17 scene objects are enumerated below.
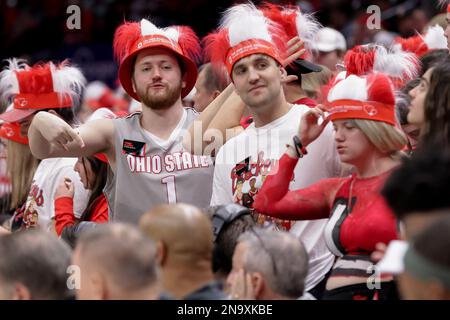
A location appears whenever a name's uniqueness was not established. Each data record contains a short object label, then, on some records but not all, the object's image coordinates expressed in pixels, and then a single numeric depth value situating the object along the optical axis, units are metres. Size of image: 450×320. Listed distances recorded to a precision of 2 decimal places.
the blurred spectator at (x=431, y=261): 5.99
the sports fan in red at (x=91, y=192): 12.20
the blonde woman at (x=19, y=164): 13.62
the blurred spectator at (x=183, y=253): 8.19
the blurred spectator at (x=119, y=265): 7.43
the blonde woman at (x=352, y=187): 8.98
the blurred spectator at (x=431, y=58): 11.32
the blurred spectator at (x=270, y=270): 8.35
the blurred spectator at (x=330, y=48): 15.63
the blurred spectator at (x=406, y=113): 10.20
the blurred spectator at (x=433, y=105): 9.08
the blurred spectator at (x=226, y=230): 9.11
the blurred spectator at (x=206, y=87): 13.61
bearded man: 11.34
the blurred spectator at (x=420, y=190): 6.61
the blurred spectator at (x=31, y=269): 7.69
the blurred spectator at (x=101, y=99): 20.38
